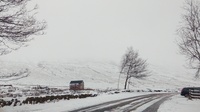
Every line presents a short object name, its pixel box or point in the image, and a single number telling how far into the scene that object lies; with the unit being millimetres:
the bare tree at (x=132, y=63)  66875
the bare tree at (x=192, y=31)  25484
